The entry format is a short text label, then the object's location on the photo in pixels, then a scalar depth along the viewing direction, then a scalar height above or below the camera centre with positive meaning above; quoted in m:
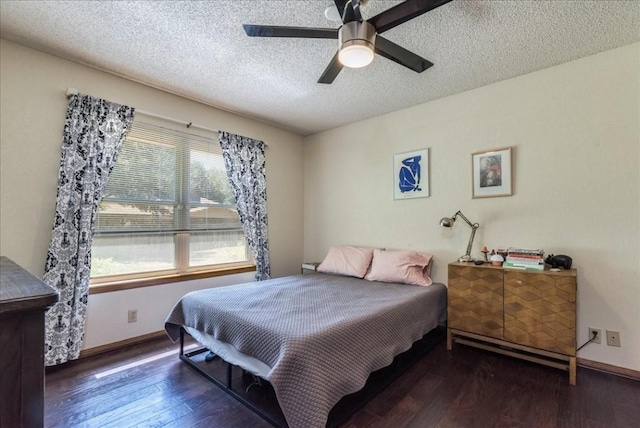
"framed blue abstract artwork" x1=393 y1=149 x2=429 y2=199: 3.20 +0.44
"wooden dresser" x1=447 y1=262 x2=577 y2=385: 2.09 -0.77
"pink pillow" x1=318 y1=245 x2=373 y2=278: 3.30 -0.55
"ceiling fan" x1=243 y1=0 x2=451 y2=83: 1.47 +0.99
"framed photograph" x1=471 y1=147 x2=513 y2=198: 2.67 +0.38
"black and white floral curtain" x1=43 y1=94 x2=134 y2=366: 2.27 -0.01
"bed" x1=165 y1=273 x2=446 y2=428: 1.46 -0.72
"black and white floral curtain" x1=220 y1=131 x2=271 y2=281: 3.46 +0.32
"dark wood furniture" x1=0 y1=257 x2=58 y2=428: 0.65 -0.32
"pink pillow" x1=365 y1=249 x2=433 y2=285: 2.90 -0.55
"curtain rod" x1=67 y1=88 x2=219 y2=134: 2.39 +0.96
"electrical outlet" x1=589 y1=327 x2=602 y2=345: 2.24 -0.93
